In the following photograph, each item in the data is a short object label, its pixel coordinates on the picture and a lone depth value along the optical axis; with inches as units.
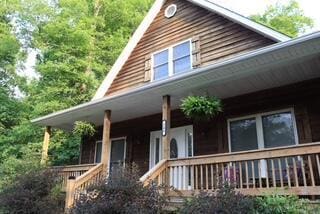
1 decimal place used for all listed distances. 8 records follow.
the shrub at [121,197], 226.2
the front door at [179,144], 384.8
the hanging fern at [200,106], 294.5
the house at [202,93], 257.0
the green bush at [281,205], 195.0
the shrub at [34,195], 319.6
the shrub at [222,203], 191.9
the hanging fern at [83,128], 452.1
